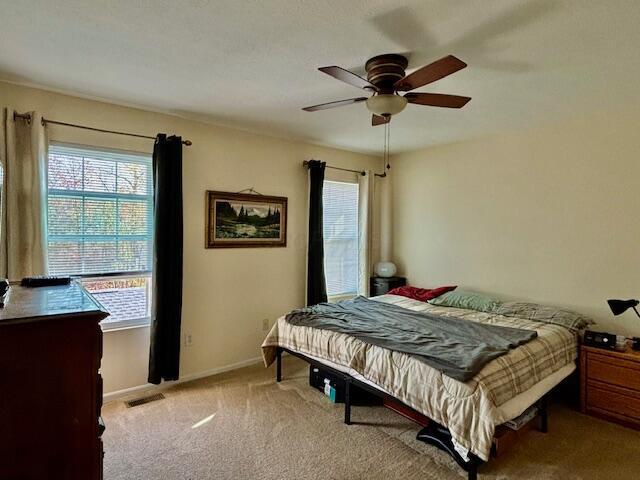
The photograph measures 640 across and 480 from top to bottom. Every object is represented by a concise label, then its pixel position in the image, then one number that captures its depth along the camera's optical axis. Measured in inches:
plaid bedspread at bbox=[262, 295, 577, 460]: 78.7
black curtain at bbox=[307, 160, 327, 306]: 172.1
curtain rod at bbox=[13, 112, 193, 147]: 106.7
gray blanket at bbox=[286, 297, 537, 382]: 89.1
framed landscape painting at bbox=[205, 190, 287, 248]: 146.0
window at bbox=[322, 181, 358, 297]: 187.0
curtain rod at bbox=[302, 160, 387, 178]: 187.1
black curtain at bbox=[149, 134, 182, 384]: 127.7
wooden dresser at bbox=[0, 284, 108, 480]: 47.5
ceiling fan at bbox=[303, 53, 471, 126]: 84.3
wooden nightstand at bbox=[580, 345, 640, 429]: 106.9
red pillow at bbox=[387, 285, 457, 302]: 162.9
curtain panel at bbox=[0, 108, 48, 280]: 103.5
